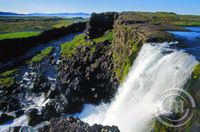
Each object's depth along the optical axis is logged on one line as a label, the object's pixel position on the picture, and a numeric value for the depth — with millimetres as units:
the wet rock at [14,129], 15360
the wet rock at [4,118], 18460
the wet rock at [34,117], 17411
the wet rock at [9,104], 20094
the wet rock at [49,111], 17650
